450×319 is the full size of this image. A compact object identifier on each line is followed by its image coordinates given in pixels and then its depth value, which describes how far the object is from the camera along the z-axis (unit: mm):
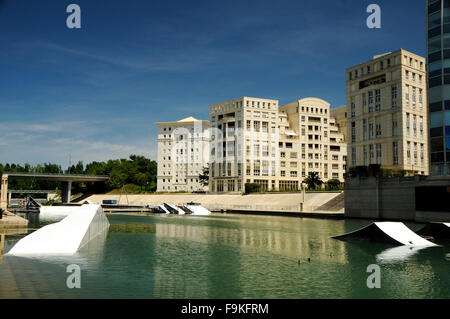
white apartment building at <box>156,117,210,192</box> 169500
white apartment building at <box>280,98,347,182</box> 127125
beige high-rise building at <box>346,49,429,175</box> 87375
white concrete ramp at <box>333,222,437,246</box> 29016
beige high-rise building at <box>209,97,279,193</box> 121188
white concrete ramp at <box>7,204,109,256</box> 23562
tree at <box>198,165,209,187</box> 137250
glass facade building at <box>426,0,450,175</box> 47281
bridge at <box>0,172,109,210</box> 112400
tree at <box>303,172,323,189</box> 101000
